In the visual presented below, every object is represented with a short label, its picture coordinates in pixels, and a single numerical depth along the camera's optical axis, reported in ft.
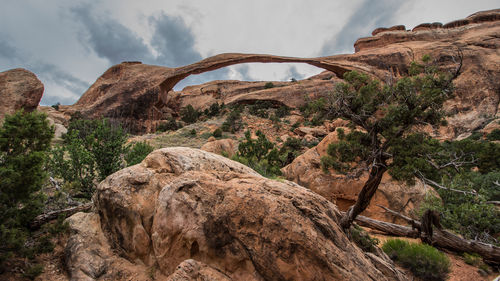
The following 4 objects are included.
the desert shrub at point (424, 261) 15.81
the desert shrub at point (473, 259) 18.69
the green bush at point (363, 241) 14.80
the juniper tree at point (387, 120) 16.34
